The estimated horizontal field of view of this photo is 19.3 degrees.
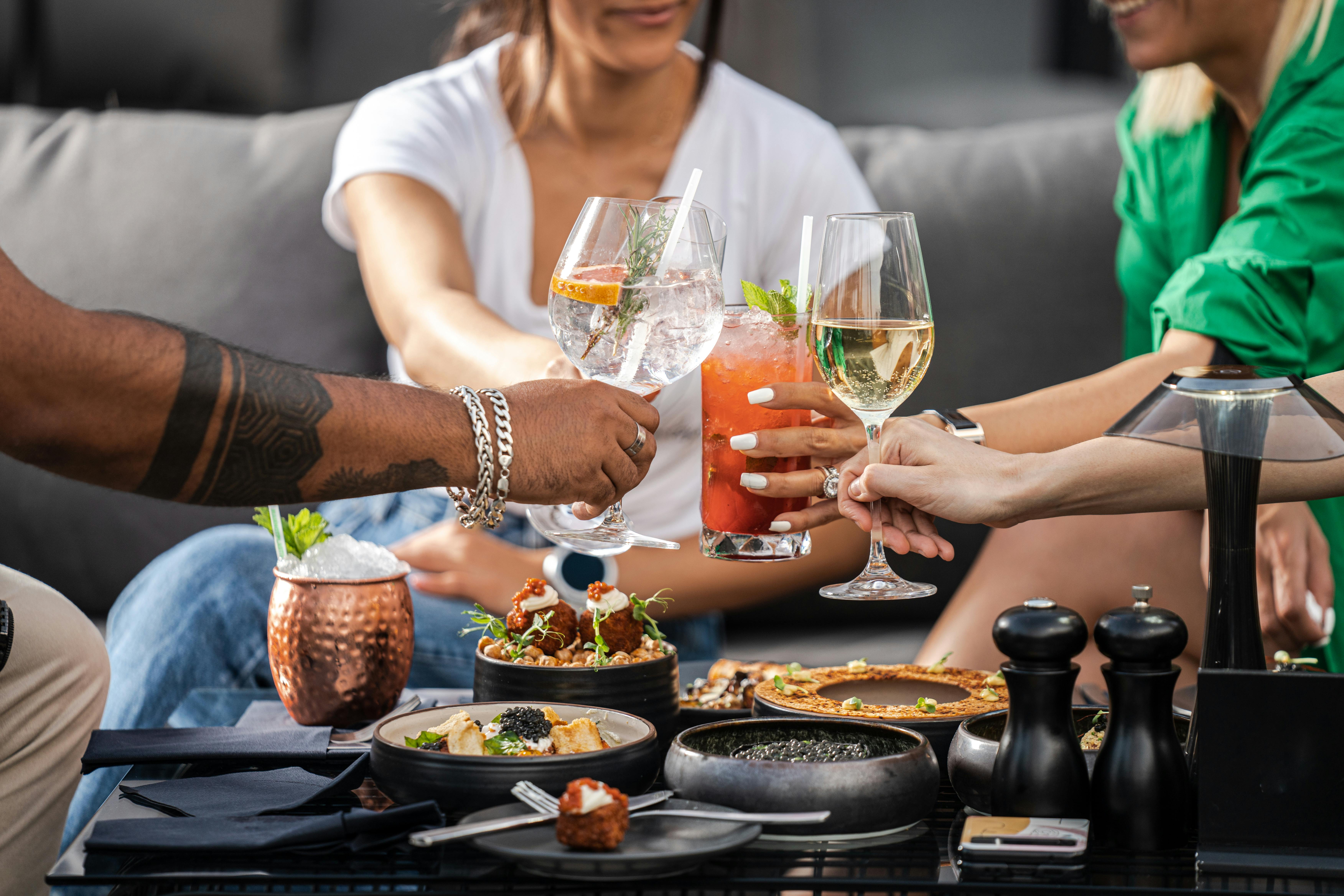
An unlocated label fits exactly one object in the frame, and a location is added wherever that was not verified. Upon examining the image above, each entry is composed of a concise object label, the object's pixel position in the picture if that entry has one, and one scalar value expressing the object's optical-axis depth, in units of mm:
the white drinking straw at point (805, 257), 2234
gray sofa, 3106
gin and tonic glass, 2231
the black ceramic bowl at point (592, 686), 2188
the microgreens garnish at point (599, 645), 2215
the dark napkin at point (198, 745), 2175
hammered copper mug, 2244
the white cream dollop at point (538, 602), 2245
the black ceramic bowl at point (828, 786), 2042
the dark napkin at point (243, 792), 2100
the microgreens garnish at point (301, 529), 2277
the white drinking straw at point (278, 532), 2264
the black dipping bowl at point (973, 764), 2093
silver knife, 2014
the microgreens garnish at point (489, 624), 2250
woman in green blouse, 2547
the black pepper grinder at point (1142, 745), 2054
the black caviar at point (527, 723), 2111
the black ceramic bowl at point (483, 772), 2063
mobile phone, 2016
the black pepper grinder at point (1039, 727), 2059
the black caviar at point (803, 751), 2087
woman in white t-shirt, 2751
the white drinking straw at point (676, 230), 2226
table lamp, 2068
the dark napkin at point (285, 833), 2031
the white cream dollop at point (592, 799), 1998
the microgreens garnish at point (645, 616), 2256
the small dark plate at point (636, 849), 1986
